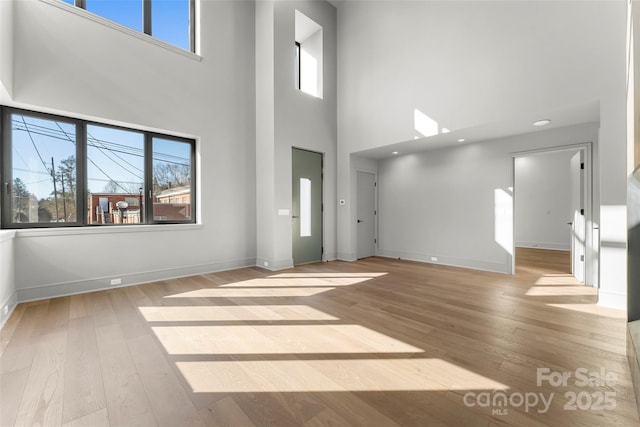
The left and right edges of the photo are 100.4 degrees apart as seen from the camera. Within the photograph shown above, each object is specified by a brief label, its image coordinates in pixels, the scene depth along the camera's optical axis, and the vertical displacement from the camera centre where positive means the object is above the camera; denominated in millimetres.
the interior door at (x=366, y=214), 6645 -100
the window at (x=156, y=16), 4031 +3239
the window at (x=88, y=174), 3447 +590
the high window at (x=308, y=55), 6250 +3840
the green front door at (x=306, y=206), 5828 +104
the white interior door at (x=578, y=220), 4320 -204
